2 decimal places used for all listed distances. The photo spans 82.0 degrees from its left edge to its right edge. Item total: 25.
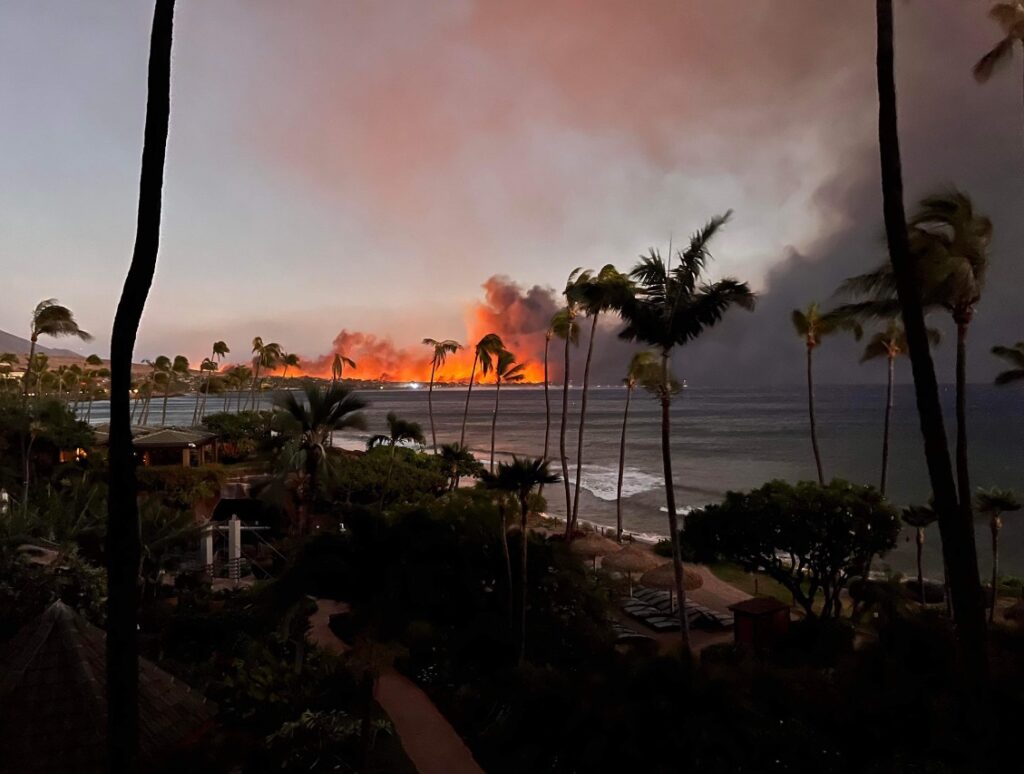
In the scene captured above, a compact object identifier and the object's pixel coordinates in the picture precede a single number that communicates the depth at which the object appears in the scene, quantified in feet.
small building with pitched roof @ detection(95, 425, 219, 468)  89.15
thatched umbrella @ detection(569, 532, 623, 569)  72.42
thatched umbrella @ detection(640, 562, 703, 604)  61.72
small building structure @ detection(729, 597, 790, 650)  51.26
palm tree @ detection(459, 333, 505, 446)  134.41
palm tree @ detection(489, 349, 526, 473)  137.28
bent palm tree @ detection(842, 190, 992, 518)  28.63
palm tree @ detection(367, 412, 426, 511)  77.05
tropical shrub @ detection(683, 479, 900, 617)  53.78
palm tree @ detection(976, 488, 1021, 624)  62.80
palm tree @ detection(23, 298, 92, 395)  89.20
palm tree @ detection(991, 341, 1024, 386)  60.64
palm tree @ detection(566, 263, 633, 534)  45.78
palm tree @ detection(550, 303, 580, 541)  104.17
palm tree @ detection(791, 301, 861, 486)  93.50
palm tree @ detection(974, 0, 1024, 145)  33.01
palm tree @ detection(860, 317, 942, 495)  92.07
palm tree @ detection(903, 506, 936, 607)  66.18
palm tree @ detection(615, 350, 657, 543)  105.80
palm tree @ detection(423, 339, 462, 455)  179.11
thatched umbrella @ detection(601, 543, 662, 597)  67.46
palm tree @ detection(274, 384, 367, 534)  40.75
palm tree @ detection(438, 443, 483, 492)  100.68
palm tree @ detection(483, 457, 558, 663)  37.29
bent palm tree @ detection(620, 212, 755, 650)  43.37
